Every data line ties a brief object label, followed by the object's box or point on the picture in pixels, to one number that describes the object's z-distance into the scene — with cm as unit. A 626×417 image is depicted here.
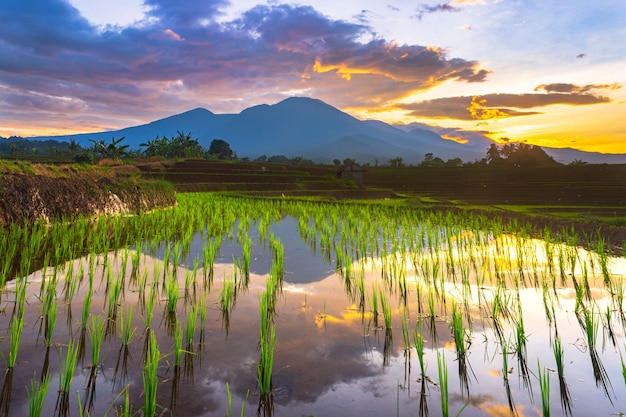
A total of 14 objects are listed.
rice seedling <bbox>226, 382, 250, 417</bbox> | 208
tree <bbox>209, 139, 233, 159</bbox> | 9300
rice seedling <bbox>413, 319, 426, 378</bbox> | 266
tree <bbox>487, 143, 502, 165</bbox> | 9364
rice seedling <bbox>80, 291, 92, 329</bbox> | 347
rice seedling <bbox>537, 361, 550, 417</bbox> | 214
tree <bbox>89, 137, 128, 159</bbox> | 4072
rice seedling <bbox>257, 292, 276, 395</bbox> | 251
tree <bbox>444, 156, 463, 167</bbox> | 8130
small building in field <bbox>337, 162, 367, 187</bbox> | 4706
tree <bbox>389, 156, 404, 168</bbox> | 7451
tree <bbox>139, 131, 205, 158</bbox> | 5844
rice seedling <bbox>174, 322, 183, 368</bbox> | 288
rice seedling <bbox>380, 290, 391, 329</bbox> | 367
